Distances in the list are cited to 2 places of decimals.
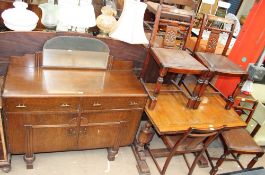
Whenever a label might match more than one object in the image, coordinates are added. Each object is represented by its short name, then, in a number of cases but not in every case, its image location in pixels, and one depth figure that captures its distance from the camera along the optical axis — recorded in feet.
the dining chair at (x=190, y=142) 7.16
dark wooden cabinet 6.81
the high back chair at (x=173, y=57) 7.54
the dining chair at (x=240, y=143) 8.64
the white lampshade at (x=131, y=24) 7.80
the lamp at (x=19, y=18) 7.31
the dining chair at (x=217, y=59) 8.17
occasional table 7.66
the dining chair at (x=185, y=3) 10.05
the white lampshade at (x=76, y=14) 7.41
